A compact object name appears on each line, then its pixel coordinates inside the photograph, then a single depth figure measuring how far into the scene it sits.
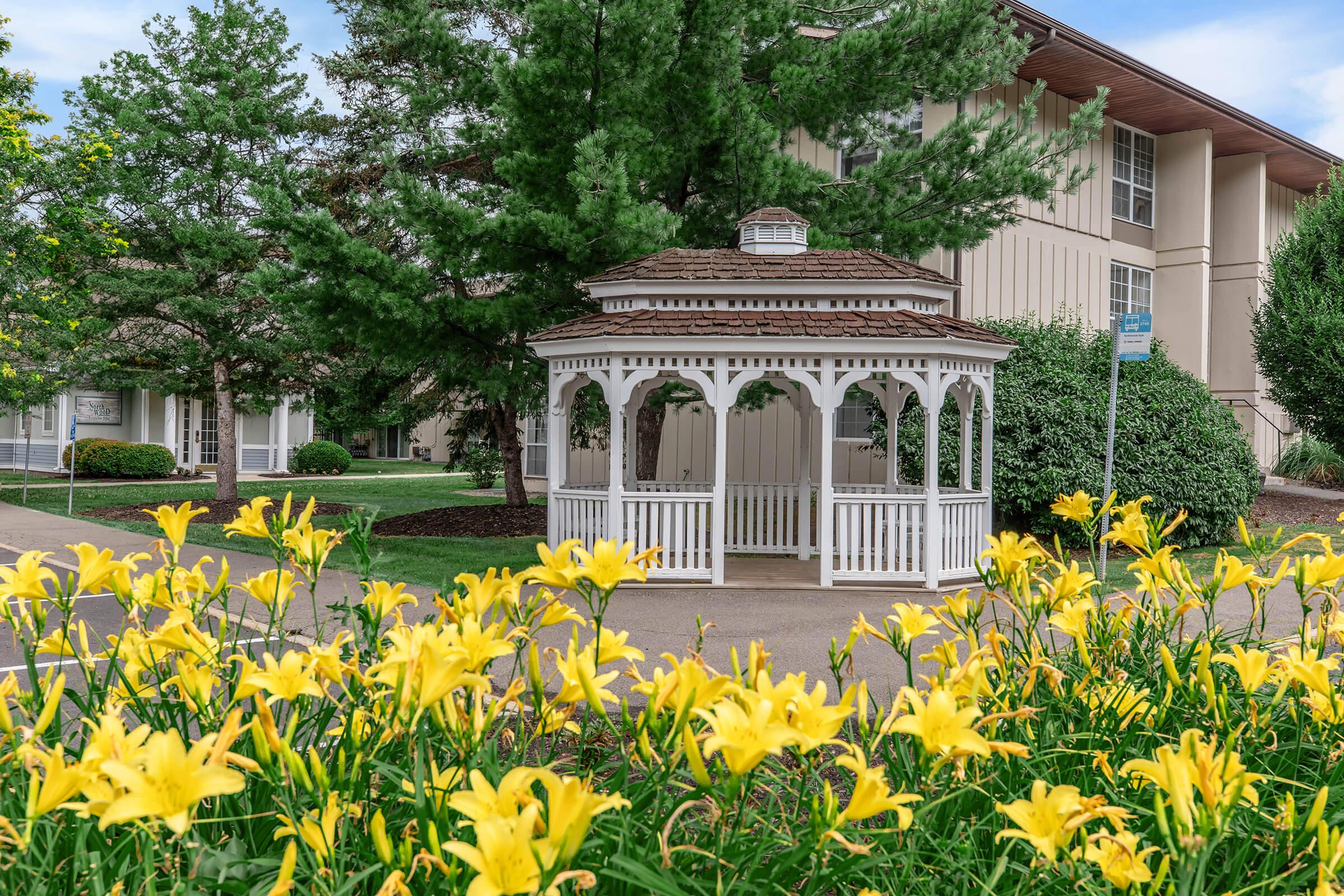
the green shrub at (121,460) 26.31
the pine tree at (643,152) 10.70
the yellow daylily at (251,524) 2.37
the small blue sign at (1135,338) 7.73
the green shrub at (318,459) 30.92
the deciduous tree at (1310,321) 16.95
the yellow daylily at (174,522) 2.30
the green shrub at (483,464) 21.00
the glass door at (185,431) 30.12
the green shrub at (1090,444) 12.80
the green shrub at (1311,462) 21.16
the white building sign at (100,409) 30.27
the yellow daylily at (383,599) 2.10
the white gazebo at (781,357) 9.47
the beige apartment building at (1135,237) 16.31
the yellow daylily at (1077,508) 2.97
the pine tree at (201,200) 17.22
